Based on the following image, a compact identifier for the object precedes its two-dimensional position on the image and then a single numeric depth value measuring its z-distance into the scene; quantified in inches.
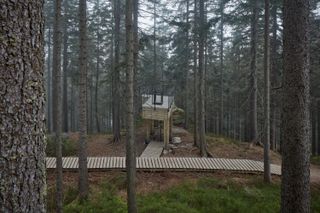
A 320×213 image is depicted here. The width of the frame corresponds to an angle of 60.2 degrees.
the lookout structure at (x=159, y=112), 671.3
